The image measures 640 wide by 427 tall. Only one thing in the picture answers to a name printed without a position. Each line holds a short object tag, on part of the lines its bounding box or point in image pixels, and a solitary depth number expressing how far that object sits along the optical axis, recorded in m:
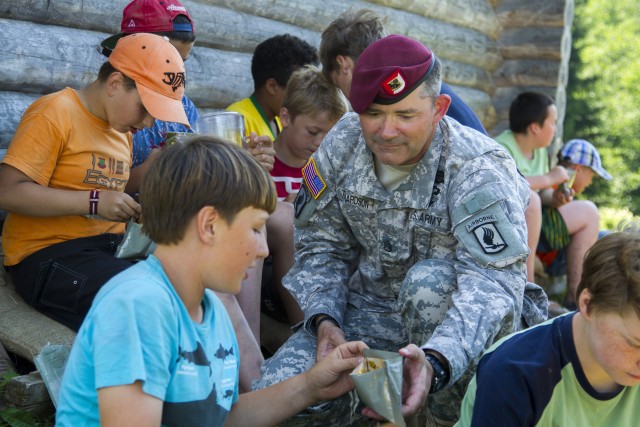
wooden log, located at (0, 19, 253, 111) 4.05
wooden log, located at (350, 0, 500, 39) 7.11
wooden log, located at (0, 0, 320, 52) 4.20
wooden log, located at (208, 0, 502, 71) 5.73
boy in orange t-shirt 3.29
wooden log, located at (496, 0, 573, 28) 8.19
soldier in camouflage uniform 3.01
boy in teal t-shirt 1.96
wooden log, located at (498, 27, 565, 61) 8.22
